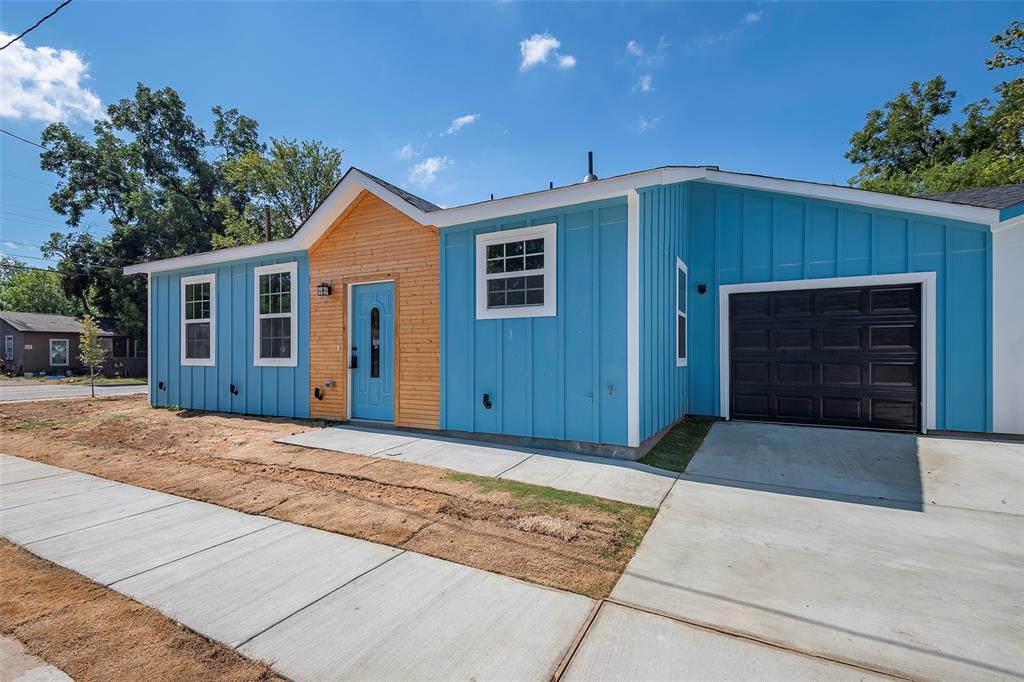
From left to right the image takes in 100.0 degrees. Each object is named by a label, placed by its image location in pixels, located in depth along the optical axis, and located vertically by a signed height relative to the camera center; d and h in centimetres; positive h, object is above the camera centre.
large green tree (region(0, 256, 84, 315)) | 4047 +485
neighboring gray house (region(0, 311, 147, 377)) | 2502 -17
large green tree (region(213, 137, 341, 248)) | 2612 +998
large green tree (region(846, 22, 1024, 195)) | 1320 +834
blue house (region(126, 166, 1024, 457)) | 532 +43
